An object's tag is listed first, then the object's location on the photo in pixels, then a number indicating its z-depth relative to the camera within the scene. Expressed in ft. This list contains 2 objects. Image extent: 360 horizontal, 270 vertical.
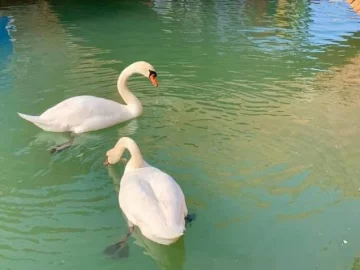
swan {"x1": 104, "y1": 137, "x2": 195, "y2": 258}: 10.37
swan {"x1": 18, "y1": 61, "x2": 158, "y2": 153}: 16.55
